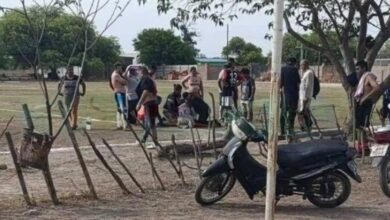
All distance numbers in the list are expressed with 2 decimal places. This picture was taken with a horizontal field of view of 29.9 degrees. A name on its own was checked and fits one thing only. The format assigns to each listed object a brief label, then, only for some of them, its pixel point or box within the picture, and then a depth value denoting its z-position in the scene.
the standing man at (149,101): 14.34
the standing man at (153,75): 16.17
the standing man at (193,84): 18.53
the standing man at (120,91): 17.42
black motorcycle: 8.26
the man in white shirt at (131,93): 17.20
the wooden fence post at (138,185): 9.03
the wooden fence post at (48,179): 8.05
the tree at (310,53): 17.12
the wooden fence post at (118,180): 8.61
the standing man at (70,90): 16.81
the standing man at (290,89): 15.24
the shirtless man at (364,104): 12.10
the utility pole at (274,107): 5.28
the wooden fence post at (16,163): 7.89
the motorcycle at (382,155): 8.91
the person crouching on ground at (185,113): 17.80
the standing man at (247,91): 19.23
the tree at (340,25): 14.19
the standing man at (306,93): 15.22
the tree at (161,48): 95.00
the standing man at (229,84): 19.02
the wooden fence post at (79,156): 8.34
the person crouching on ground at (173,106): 18.53
